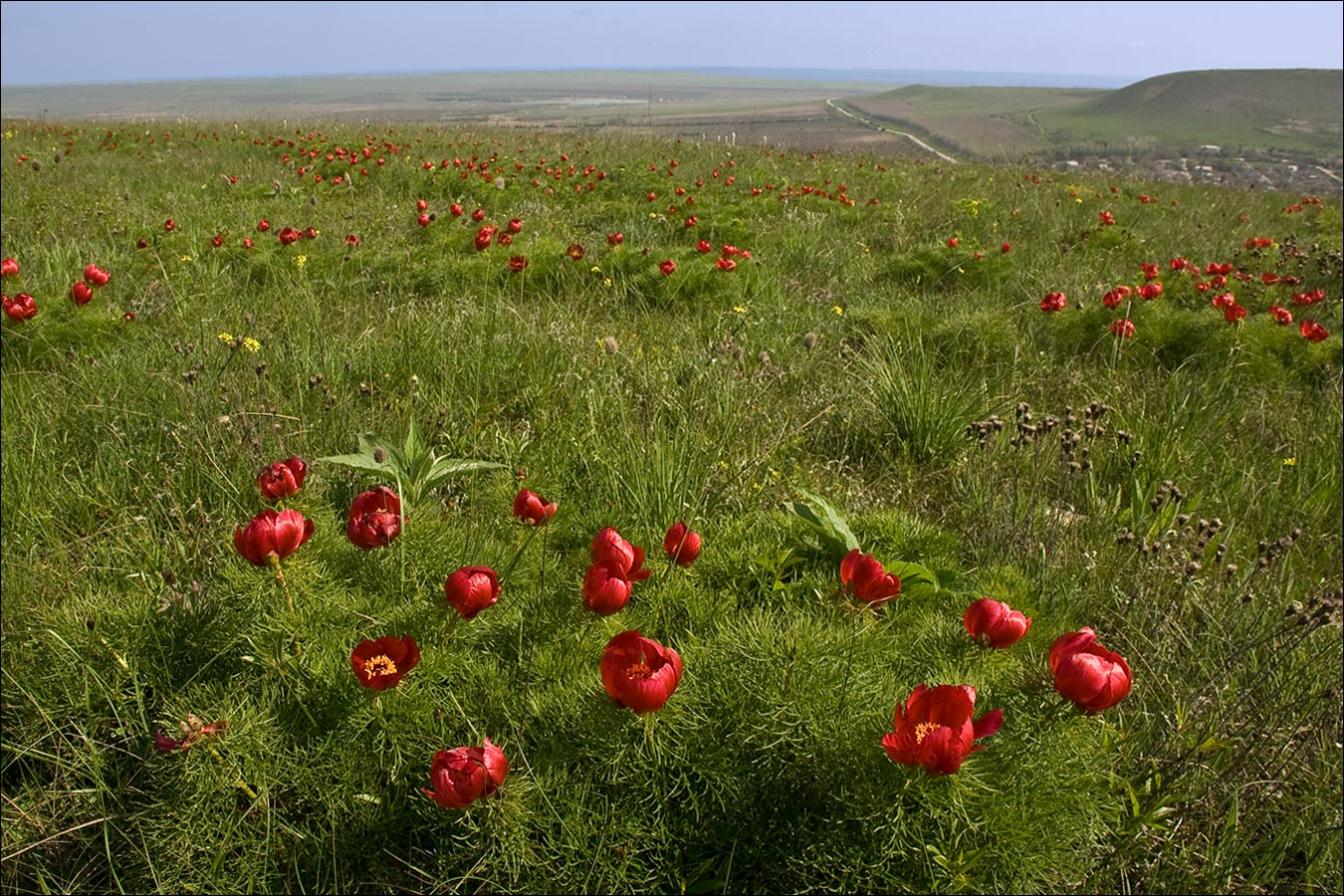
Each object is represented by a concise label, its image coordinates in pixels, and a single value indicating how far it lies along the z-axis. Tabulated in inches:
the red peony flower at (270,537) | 55.1
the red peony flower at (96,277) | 137.3
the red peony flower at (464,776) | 46.2
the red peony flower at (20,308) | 122.1
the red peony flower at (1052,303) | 149.9
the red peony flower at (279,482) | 66.3
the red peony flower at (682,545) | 68.4
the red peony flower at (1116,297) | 149.4
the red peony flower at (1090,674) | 47.3
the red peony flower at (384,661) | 51.1
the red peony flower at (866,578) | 60.9
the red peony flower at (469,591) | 55.6
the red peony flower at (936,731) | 43.6
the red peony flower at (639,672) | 45.8
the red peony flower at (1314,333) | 147.4
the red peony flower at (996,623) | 55.9
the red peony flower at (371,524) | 62.2
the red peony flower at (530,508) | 67.5
